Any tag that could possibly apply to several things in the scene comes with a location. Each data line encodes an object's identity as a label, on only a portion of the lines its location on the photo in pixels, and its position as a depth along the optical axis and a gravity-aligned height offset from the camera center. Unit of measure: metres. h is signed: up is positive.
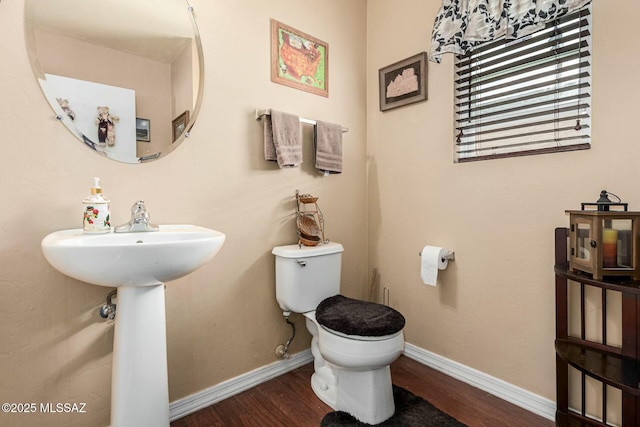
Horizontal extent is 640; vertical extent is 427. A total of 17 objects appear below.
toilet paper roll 1.75 -0.29
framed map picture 1.80 +0.90
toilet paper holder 1.79 -0.26
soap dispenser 1.16 +0.00
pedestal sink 0.93 -0.22
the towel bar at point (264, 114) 1.68 +0.52
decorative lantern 1.11 -0.11
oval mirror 1.20 +0.60
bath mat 1.39 -0.93
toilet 1.34 -0.53
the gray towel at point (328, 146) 1.88 +0.39
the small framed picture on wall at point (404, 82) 1.89 +0.80
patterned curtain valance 1.26 +0.81
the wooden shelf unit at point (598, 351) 1.08 -0.55
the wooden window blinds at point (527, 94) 1.36 +0.55
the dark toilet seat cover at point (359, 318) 1.34 -0.48
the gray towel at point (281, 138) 1.69 +0.39
